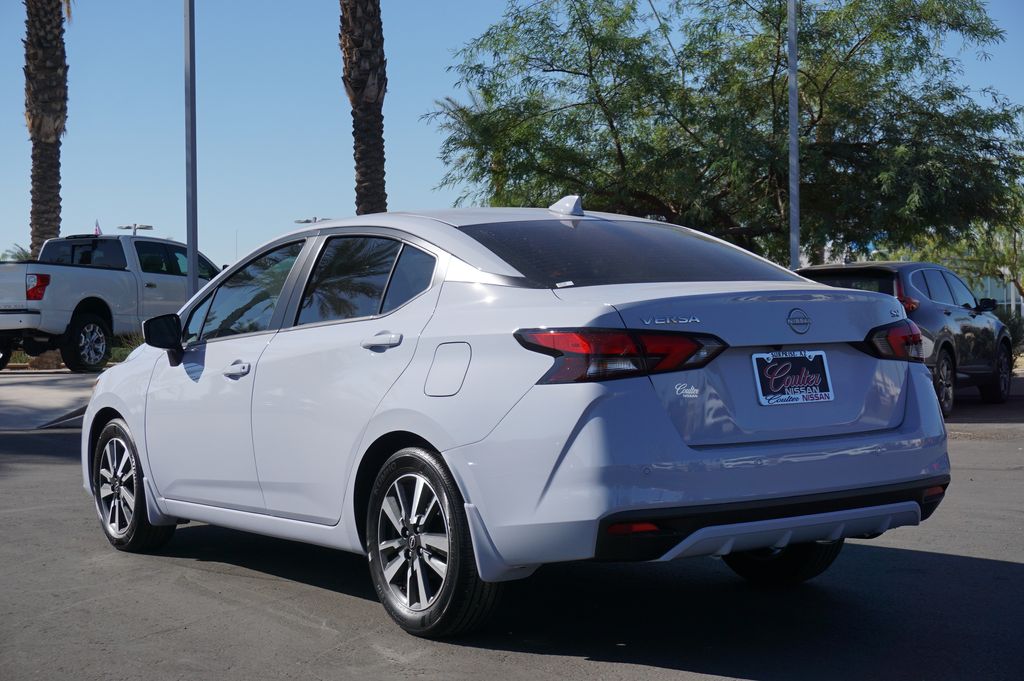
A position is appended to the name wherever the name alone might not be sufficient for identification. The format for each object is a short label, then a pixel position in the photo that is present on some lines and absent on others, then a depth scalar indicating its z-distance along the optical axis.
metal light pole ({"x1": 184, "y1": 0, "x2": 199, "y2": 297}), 19.34
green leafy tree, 22.33
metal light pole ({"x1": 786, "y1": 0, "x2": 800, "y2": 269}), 20.58
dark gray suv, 14.38
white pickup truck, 19.64
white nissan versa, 4.47
